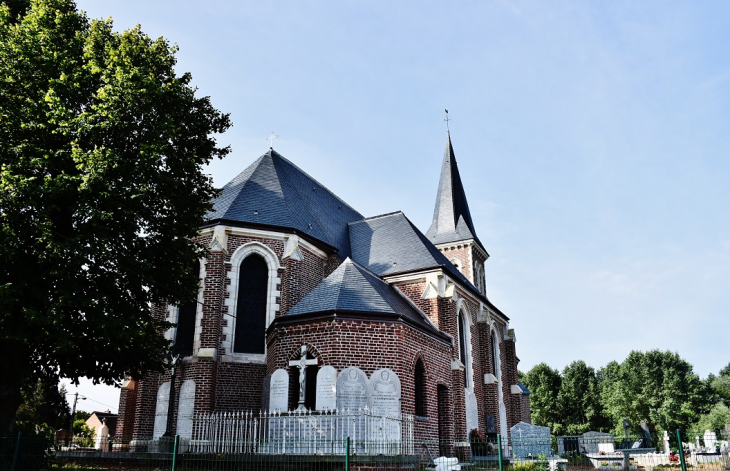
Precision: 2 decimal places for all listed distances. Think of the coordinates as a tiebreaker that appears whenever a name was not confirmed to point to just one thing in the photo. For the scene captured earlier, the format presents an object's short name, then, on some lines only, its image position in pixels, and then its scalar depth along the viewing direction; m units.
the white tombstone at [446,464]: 13.87
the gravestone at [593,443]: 25.92
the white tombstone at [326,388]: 14.20
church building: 15.30
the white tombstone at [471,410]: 21.12
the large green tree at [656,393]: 50.28
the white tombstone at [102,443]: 15.63
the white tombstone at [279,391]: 14.85
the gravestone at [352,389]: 14.24
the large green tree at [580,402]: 58.06
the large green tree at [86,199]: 11.27
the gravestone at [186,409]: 16.59
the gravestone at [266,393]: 15.61
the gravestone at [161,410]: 17.30
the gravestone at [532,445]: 17.38
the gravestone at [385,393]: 14.38
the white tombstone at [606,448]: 25.31
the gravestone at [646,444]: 29.64
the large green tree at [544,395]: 59.19
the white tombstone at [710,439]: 21.82
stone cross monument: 14.52
